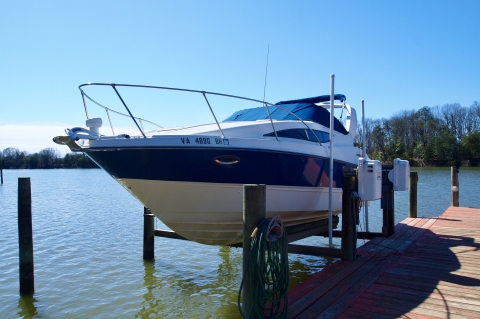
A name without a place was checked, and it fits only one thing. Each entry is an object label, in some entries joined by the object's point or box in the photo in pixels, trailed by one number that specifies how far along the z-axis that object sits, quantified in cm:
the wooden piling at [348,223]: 550
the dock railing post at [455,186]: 1155
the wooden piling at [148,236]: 795
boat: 518
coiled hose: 346
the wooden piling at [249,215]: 348
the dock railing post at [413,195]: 988
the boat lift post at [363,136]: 755
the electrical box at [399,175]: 682
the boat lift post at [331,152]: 585
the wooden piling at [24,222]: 622
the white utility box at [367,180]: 559
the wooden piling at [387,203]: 703
